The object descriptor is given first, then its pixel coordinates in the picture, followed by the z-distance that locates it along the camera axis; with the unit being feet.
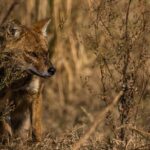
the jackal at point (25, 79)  49.70
